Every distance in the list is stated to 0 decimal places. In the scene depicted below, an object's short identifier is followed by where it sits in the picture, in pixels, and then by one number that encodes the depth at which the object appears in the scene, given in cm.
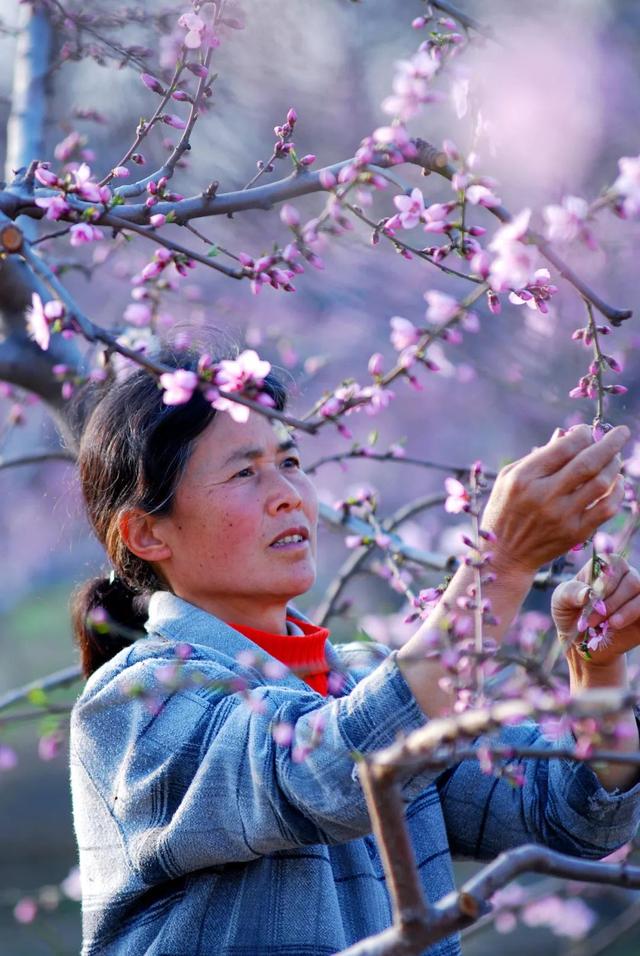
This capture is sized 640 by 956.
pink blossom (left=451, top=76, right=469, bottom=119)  375
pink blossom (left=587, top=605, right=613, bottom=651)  381
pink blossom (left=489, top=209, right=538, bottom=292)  356
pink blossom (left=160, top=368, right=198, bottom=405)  361
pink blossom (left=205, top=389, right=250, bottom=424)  366
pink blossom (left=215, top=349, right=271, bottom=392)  364
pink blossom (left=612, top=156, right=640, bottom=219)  353
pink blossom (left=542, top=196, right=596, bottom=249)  355
